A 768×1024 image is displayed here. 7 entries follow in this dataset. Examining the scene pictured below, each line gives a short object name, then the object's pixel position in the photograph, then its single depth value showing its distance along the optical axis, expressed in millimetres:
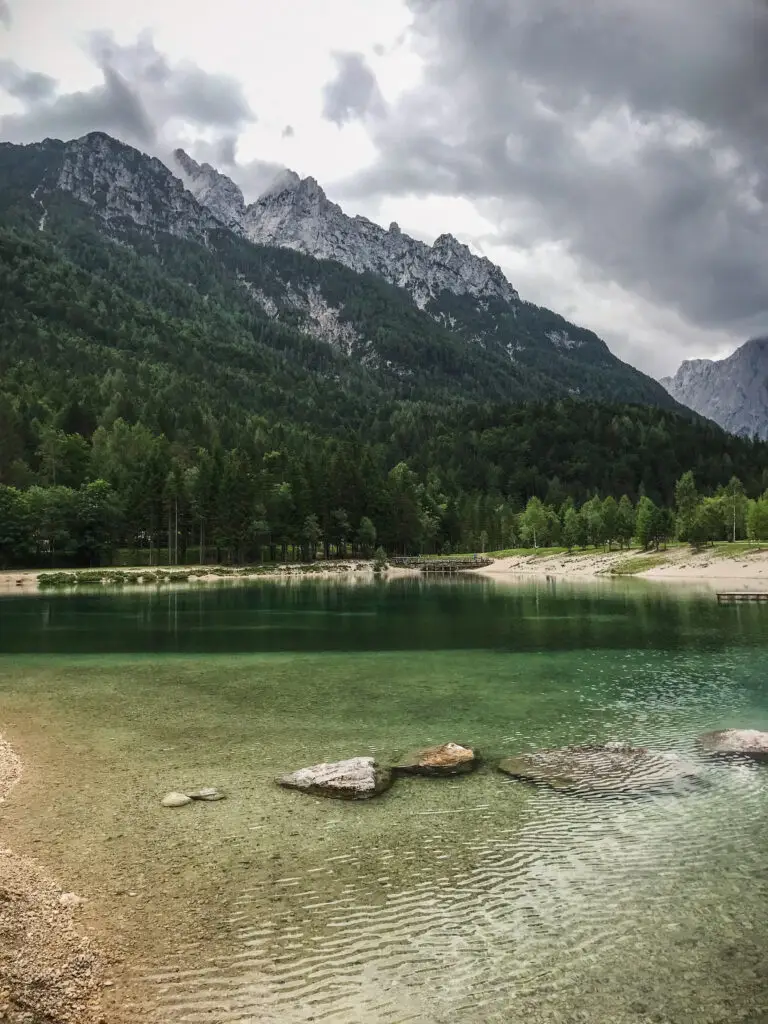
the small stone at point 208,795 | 17406
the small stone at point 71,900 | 11766
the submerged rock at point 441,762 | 19312
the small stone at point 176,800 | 16938
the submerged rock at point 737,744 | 20438
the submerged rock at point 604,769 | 17984
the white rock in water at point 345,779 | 17516
